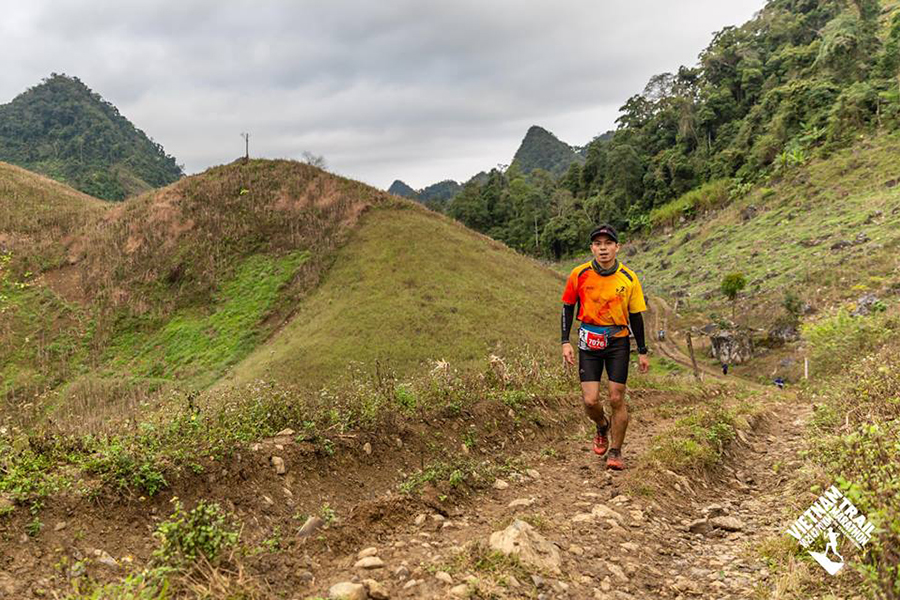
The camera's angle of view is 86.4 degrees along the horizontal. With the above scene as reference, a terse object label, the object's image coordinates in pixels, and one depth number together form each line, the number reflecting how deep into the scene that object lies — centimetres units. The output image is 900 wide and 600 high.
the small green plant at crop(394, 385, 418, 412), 614
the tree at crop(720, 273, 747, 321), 3456
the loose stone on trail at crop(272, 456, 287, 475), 440
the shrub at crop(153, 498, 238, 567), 274
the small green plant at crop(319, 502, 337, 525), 369
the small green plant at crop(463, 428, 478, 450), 590
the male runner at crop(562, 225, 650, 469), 519
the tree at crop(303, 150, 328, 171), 3666
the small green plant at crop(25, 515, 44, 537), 321
